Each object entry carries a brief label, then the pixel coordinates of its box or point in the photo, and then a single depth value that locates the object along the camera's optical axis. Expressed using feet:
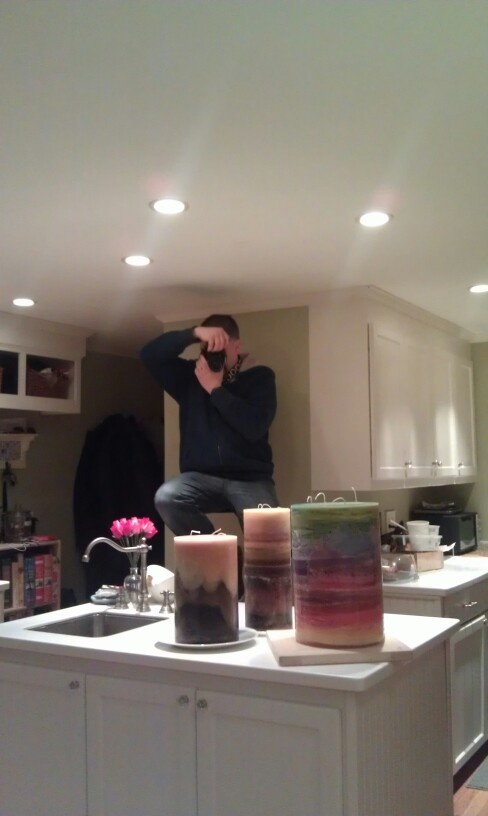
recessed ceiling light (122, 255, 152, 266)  9.81
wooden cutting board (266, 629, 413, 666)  5.39
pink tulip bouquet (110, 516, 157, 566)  8.05
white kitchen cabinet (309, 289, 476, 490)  11.57
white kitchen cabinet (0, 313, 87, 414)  13.10
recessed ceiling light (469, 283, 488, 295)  11.59
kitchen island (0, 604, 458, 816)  5.27
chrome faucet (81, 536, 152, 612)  7.80
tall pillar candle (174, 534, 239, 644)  6.00
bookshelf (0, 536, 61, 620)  13.56
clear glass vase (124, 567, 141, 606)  7.91
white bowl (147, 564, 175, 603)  8.14
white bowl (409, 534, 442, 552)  12.47
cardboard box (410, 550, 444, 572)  11.51
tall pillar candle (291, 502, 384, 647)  5.55
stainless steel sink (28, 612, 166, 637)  7.68
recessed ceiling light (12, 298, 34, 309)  11.97
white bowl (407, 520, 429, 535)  12.80
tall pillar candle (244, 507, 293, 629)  6.33
